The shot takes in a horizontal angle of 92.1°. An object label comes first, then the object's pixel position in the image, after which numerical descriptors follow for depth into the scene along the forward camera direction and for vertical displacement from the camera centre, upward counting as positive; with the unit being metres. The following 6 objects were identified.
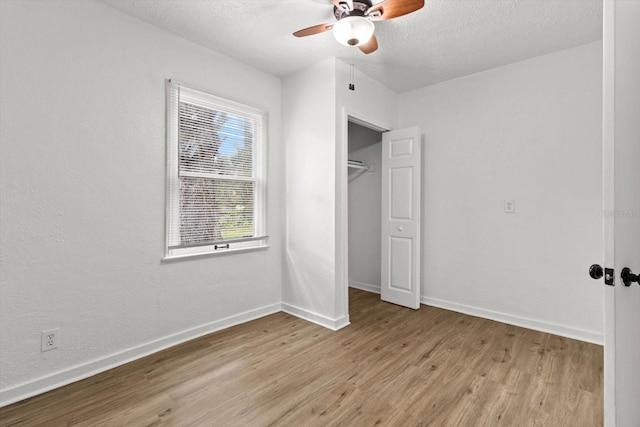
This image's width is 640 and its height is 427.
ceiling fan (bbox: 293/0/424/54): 1.87 +1.25
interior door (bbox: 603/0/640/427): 1.09 +0.11
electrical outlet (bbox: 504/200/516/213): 3.07 +0.08
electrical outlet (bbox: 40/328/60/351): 1.95 -0.81
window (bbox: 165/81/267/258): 2.59 +0.36
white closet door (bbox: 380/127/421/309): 3.48 -0.04
